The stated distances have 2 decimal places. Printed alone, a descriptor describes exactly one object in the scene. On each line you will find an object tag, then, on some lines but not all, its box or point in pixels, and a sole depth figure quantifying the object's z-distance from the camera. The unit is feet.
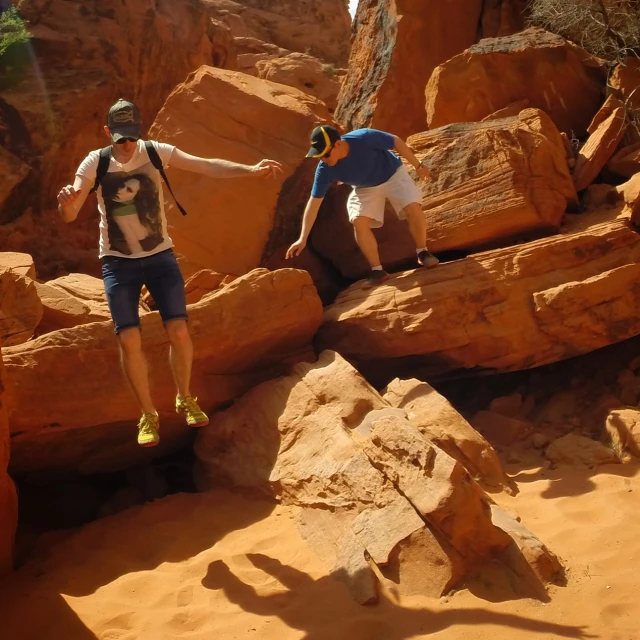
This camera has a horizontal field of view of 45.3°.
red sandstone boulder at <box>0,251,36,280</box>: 20.29
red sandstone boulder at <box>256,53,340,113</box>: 44.60
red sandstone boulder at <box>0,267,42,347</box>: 18.83
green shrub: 39.99
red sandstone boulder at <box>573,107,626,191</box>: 23.00
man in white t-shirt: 14.01
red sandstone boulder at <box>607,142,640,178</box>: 23.00
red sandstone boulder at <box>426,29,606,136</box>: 26.27
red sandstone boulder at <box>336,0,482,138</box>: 30.96
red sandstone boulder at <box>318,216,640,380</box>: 19.21
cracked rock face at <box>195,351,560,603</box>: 13.17
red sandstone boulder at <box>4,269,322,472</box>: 16.74
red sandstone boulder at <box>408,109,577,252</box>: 21.13
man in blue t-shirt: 19.66
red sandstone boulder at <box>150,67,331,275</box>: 23.76
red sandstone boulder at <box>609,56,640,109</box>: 25.59
